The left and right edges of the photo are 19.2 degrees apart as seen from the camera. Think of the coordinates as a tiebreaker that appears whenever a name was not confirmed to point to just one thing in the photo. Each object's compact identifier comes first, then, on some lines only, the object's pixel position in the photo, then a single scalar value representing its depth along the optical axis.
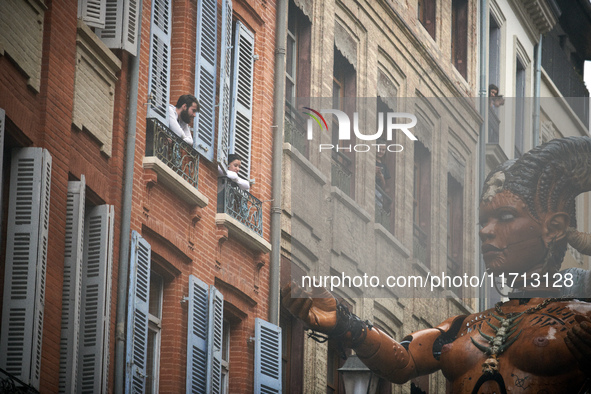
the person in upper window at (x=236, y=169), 19.42
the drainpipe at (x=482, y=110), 17.70
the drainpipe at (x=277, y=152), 20.17
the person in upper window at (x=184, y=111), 18.20
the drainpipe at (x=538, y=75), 27.92
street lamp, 15.34
